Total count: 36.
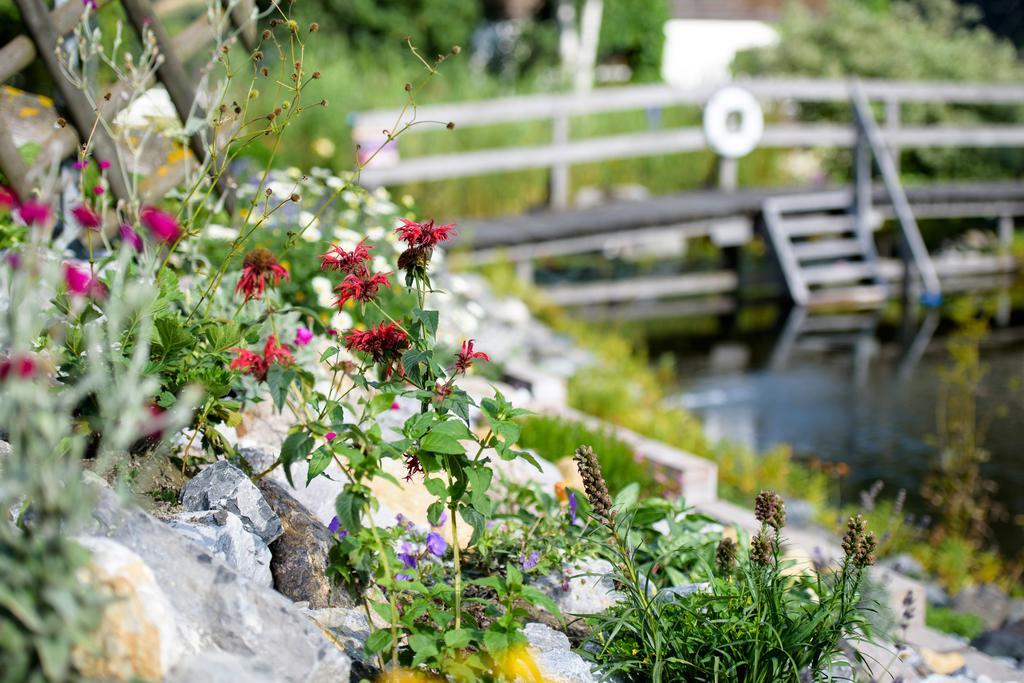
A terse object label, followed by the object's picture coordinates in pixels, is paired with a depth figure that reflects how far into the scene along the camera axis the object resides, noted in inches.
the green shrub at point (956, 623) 143.0
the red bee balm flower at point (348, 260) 81.2
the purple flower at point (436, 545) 94.5
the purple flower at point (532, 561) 98.2
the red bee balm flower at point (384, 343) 79.7
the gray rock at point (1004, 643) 134.0
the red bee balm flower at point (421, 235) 78.7
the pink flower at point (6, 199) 60.3
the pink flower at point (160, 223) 63.5
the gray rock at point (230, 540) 80.6
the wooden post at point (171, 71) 138.2
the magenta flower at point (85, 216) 64.8
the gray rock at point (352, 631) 76.9
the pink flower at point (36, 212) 55.0
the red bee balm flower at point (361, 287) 81.3
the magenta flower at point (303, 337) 110.1
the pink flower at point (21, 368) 50.2
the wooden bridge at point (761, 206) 347.3
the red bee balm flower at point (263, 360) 88.6
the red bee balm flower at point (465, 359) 77.7
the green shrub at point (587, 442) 143.2
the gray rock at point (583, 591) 101.8
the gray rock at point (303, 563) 87.8
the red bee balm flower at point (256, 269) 89.7
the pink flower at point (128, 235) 64.7
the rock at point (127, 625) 54.6
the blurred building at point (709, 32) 843.4
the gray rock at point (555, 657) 76.5
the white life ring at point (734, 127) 390.0
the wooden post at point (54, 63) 128.4
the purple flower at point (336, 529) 82.9
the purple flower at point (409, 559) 93.0
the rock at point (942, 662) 118.3
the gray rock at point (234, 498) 86.9
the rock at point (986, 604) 151.4
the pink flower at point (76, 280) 56.1
